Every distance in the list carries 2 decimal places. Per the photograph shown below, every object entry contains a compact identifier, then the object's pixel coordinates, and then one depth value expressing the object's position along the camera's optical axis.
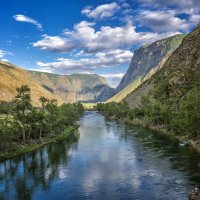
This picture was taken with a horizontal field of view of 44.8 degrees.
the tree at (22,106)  85.65
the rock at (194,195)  38.13
